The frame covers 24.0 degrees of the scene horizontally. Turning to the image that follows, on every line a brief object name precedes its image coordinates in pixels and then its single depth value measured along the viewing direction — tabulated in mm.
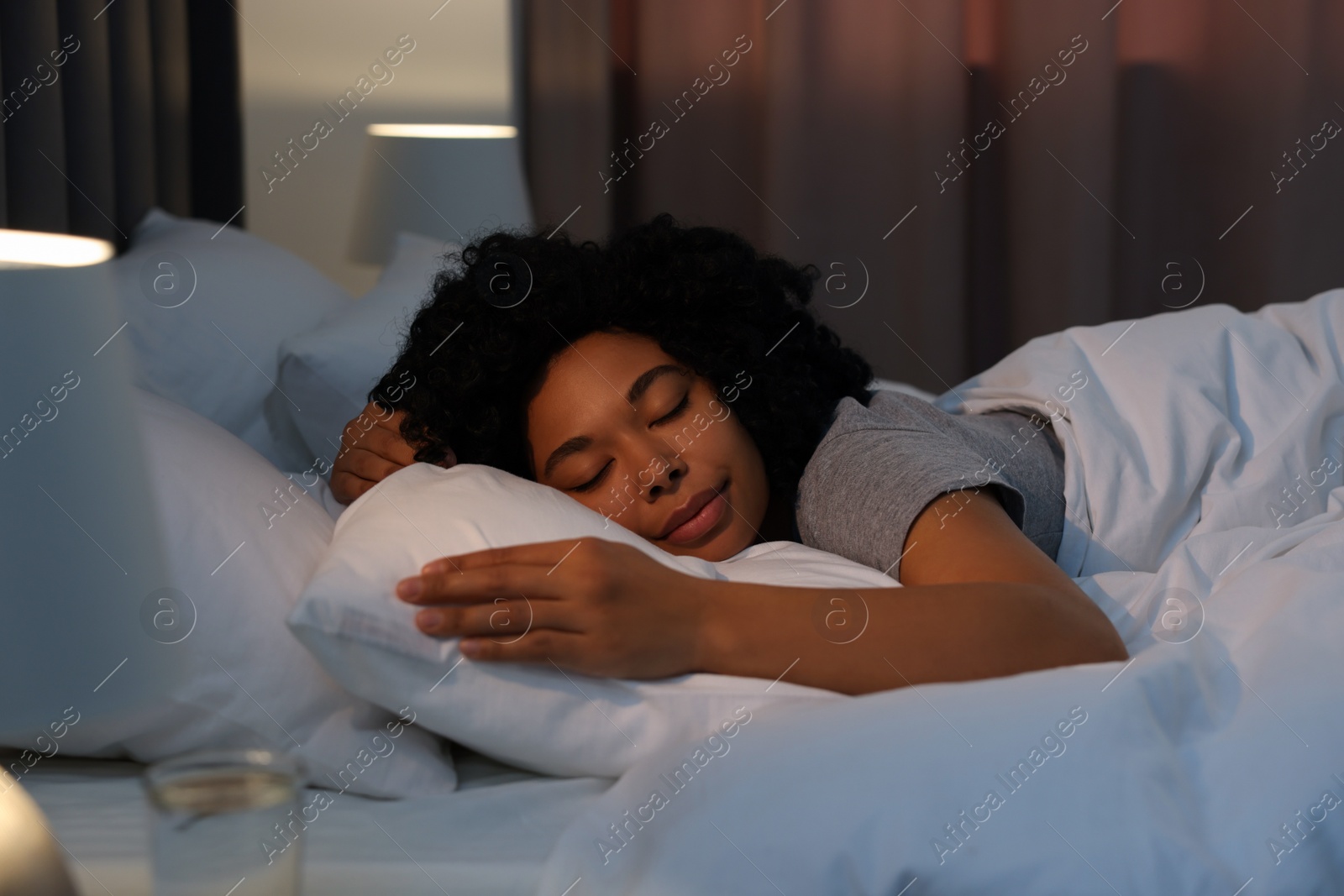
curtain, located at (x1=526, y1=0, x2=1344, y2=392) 3569
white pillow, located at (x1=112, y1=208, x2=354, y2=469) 2396
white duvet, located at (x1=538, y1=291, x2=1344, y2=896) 1820
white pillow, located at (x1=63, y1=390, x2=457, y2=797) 1931
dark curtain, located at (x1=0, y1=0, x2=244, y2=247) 2388
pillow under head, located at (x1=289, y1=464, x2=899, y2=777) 1915
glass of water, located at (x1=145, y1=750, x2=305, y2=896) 1712
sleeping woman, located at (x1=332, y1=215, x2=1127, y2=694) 1944
